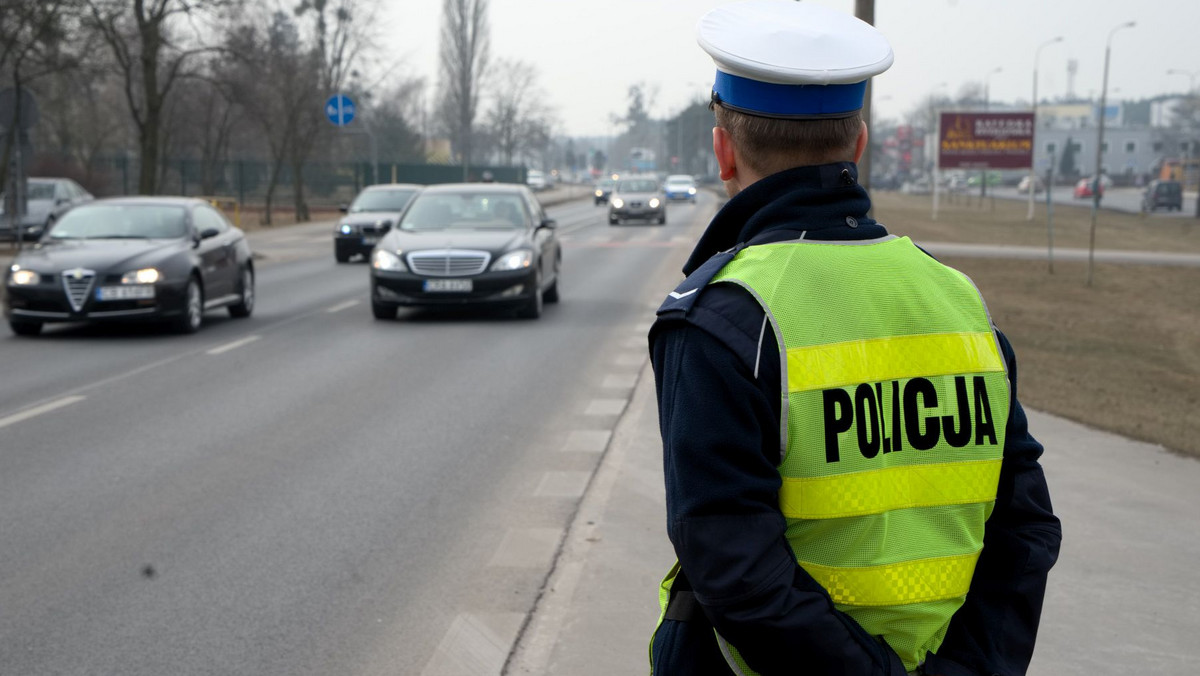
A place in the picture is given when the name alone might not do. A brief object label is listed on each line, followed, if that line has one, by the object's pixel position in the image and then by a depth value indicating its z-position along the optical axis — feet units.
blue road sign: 116.78
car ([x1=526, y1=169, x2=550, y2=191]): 327.47
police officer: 6.10
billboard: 171.73
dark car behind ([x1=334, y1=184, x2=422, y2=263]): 87.66
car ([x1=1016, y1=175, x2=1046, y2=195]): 324.33
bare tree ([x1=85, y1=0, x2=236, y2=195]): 89.97
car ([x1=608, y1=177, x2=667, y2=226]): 147.33
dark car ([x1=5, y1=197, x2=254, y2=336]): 45.78
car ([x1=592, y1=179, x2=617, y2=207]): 239.50
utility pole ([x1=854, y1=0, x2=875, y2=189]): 44.19
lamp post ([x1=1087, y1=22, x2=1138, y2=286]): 145.31
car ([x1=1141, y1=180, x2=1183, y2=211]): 210.59
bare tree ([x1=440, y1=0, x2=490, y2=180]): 264.72
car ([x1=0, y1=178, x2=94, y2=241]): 106.22
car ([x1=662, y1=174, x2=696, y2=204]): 239.09
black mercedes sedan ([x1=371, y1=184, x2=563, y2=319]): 50.60
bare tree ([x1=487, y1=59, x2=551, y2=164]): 312.71
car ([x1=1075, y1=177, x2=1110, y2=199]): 275.18
